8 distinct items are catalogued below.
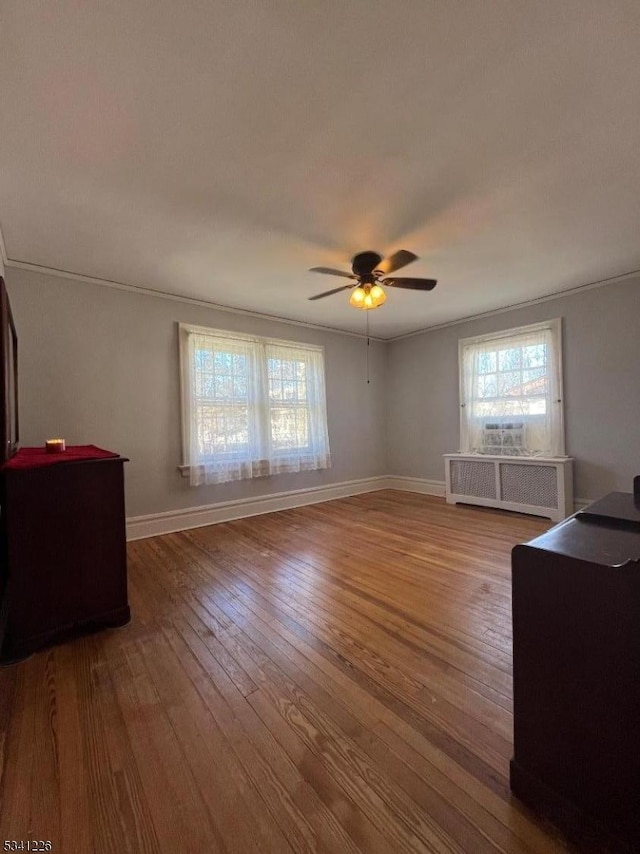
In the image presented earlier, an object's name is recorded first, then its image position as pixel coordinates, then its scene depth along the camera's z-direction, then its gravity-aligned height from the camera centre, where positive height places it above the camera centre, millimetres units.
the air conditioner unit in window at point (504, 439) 4332 -212
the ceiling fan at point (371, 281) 2804 +1209
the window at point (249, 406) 3881 +293
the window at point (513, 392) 4094 +378
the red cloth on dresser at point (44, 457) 1710 -116
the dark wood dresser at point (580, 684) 805 -657
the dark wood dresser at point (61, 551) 1679 -595
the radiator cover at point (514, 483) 3824 -726
